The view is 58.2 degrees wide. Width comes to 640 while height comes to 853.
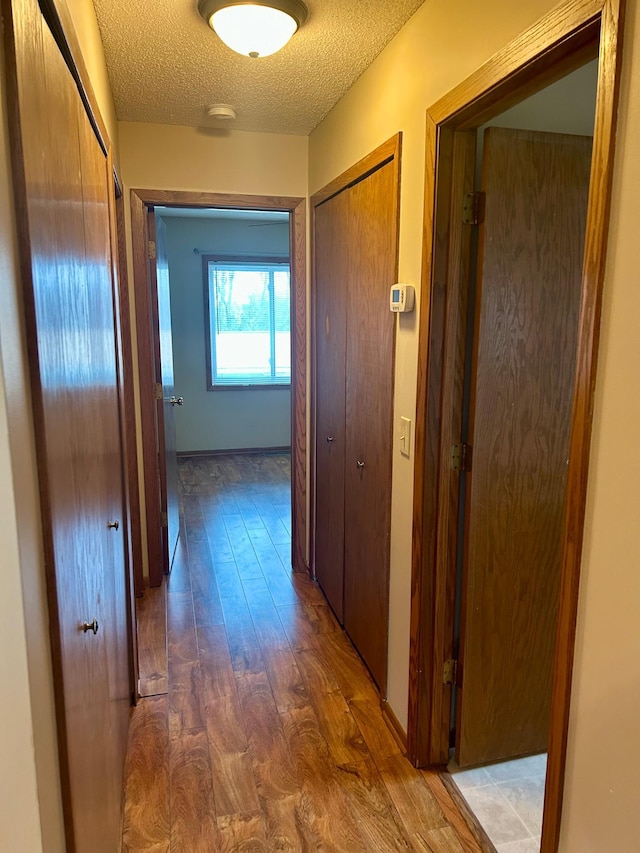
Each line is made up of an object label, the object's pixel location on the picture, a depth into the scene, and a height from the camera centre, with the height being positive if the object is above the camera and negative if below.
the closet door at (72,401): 0.84 -0.14
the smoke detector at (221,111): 2.68 +1.01
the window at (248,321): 6.19 +0.08
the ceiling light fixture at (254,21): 1.75 +0.95
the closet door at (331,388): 2.72 -0.30
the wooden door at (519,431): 1.74 -0.32
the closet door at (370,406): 2.16 -0.31
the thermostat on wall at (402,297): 1.90 +0.11
